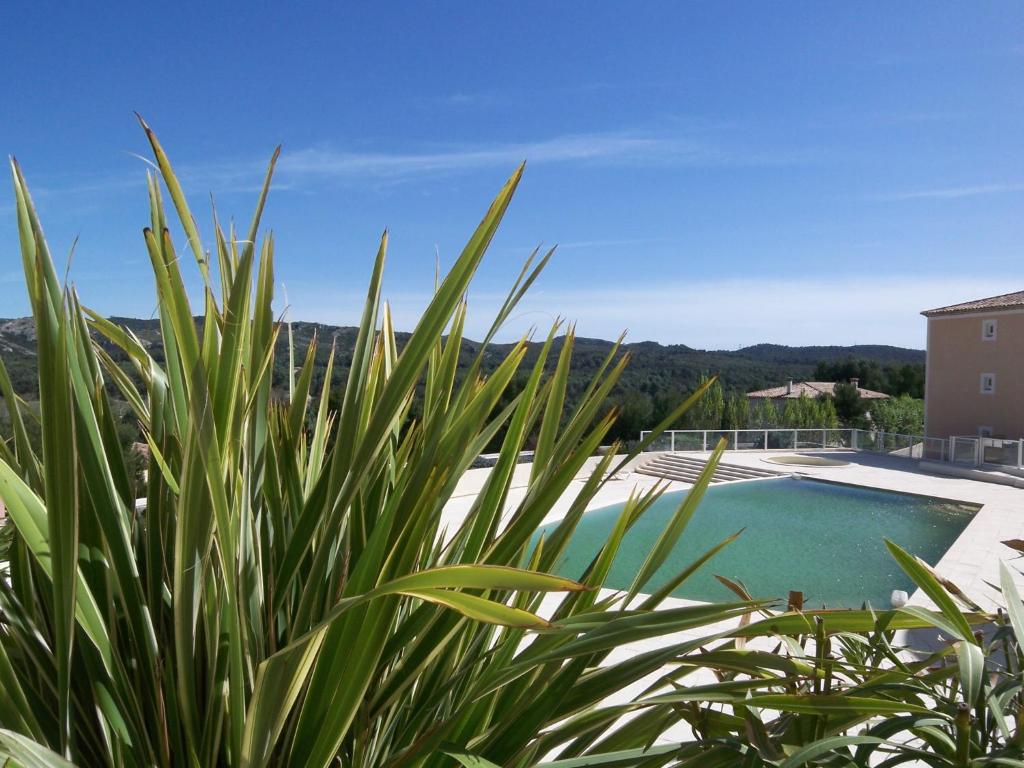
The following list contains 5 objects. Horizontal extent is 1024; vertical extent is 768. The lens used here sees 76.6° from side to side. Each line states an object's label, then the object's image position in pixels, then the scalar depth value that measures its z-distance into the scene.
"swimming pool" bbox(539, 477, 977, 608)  8.34
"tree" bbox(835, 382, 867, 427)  27.67
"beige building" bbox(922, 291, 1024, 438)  16.48
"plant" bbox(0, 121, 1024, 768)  0.64
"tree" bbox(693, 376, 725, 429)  22.97
